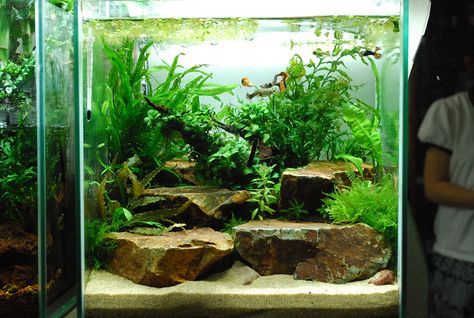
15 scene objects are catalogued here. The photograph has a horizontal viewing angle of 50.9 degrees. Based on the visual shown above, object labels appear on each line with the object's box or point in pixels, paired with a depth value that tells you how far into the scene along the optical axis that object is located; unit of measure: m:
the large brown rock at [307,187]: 2.50
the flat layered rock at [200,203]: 2.50
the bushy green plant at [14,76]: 2.34
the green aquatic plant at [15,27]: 2.29
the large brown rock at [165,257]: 2.06
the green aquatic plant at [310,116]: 2.72
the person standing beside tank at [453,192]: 1.71
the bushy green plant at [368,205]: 2.05
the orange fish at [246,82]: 2.65
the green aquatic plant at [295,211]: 2.49
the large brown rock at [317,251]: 2.10
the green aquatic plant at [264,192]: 2.55
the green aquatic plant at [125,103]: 2.62
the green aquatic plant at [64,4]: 2.43
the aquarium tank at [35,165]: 2.18
